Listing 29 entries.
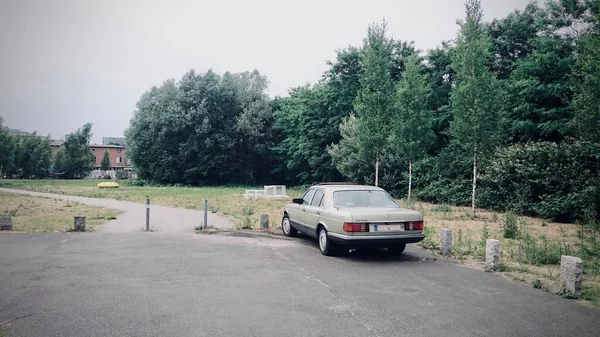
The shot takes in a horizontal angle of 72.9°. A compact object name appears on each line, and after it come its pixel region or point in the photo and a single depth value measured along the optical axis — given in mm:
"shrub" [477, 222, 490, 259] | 9609
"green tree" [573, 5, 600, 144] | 14844
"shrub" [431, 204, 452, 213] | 21000
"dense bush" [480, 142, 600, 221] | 16453
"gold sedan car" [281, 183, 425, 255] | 8508
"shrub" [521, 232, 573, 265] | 8836
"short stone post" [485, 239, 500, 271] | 8148
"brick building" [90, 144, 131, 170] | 110750
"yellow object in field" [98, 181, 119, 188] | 43000
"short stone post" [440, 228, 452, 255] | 9805
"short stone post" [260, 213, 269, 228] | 14102
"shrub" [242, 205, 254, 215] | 18122
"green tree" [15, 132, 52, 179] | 74500
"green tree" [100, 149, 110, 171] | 103812
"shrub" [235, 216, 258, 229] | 14133
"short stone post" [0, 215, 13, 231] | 12930
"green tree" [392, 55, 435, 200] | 24219
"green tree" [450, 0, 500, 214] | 18547
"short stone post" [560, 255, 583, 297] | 6434
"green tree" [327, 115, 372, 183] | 31766
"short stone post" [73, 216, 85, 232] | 12945
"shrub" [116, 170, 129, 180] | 81312
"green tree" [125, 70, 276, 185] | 49219
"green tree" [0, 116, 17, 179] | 66875
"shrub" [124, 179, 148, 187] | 51619
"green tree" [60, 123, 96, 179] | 77575
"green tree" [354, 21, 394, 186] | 24719
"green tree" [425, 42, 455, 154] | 32034
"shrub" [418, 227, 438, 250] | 10695
